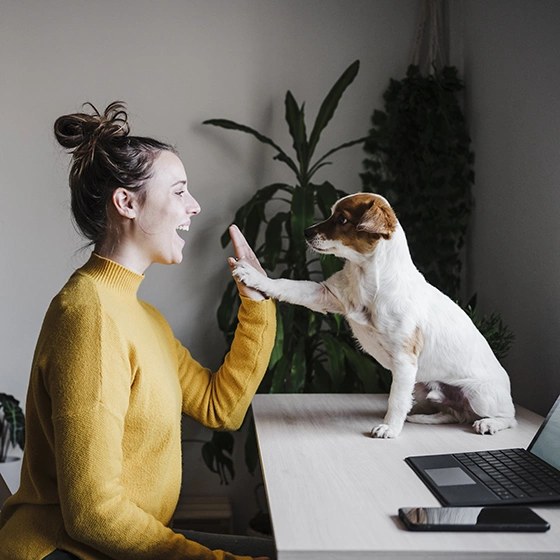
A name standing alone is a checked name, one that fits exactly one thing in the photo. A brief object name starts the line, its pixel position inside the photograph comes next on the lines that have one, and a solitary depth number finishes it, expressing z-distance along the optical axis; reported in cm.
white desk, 78
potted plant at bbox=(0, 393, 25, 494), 236
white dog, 130
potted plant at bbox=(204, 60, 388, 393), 217
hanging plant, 239
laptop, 94
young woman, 98
